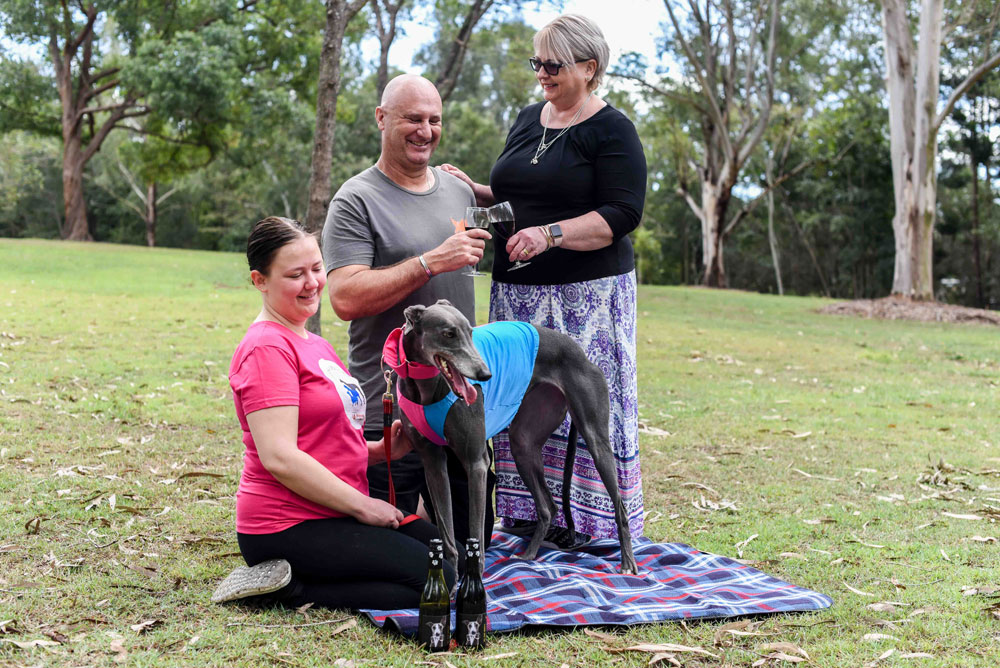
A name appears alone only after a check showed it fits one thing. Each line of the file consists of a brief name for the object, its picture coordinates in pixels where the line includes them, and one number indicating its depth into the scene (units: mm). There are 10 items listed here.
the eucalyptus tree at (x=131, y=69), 25803
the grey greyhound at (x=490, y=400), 3434
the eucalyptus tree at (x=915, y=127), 19531
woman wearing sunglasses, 4055
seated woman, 3506
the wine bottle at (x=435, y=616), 3242
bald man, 3931
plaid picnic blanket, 3627
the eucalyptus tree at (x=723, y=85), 26453
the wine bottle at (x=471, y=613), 3264
